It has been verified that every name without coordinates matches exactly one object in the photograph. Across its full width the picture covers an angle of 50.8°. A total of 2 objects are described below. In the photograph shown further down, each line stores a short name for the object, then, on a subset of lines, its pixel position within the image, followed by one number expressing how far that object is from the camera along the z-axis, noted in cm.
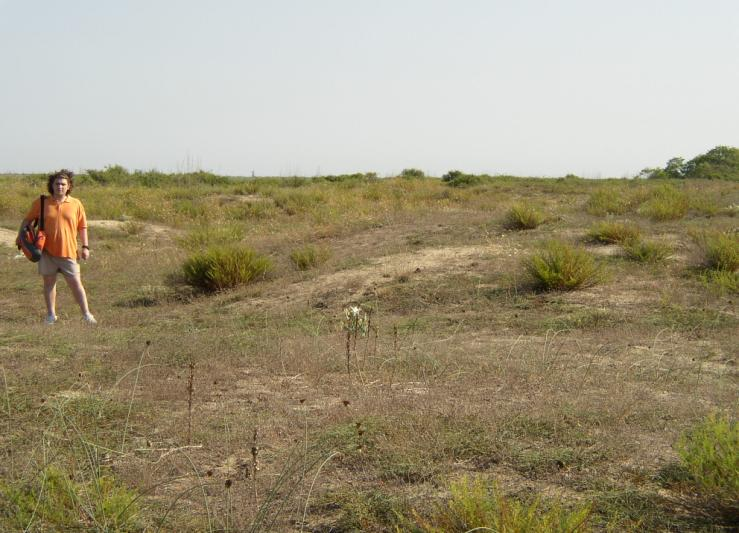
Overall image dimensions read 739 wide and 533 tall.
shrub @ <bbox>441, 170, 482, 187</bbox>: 3006
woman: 811
